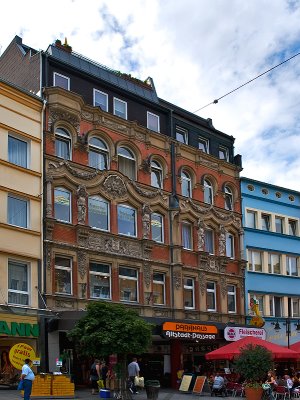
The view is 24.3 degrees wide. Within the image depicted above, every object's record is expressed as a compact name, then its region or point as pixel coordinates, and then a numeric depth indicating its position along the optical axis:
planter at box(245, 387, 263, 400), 27.95
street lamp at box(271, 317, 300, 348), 44.50
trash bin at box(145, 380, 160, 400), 28.44
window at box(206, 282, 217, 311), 42.28
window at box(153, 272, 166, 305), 38.84
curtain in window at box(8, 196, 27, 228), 32.16
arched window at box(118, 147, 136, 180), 38.53
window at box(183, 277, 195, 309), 40.56
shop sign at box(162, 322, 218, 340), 35.09
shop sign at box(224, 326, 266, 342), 39.31
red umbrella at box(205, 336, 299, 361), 33.72
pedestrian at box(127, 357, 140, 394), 30.95
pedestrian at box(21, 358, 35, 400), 22.56
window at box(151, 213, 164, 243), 39.59
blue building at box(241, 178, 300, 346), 46.25
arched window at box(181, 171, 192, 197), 42.25
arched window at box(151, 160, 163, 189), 40.50
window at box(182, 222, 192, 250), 41.50
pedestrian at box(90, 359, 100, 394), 30.67
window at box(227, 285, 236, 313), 44.06
